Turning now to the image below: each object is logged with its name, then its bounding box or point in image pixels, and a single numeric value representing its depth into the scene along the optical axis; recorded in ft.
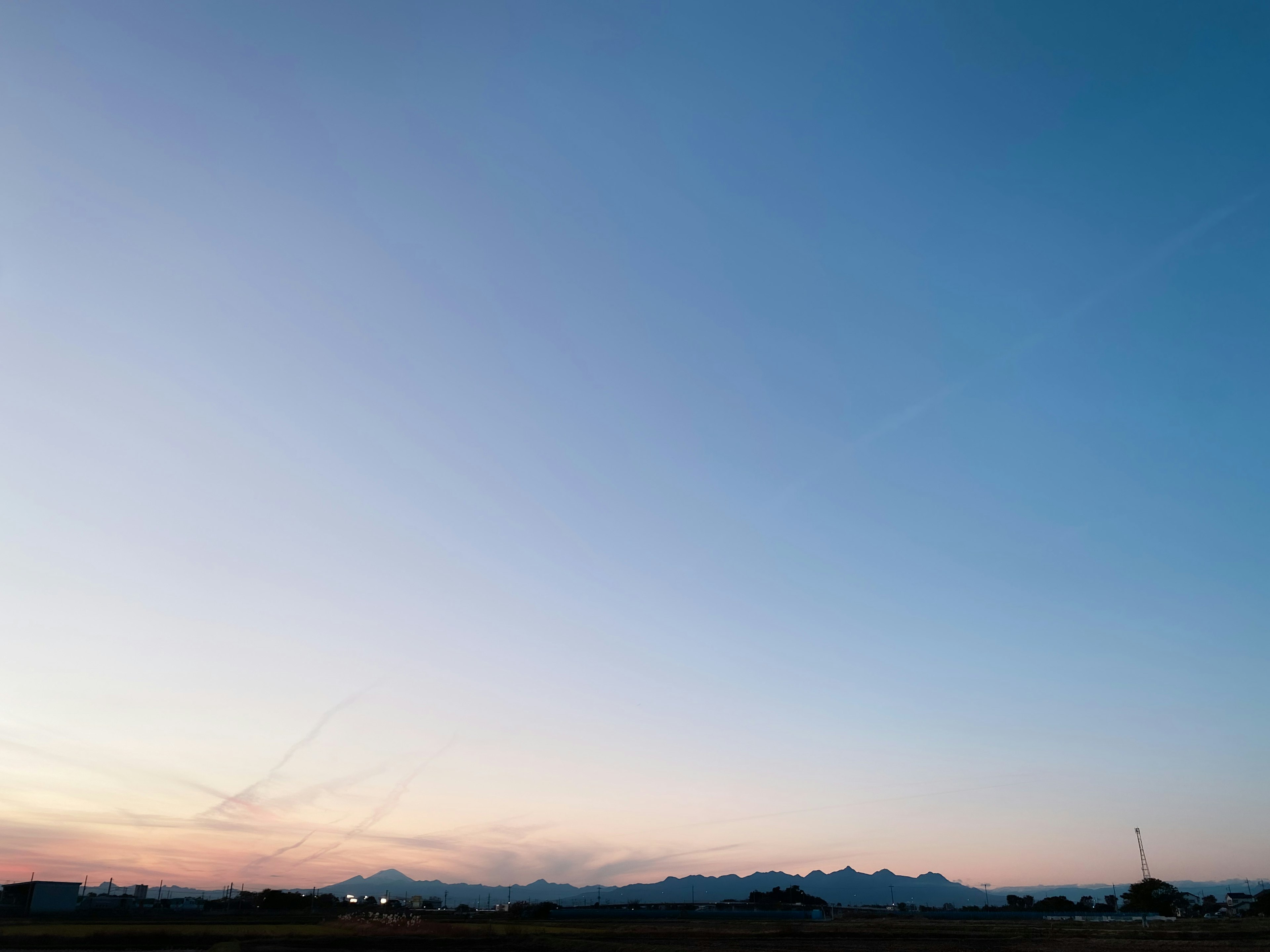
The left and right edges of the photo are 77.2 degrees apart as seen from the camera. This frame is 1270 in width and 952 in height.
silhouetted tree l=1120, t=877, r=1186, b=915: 601.21
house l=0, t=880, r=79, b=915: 380.99
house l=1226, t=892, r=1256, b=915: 579.89
